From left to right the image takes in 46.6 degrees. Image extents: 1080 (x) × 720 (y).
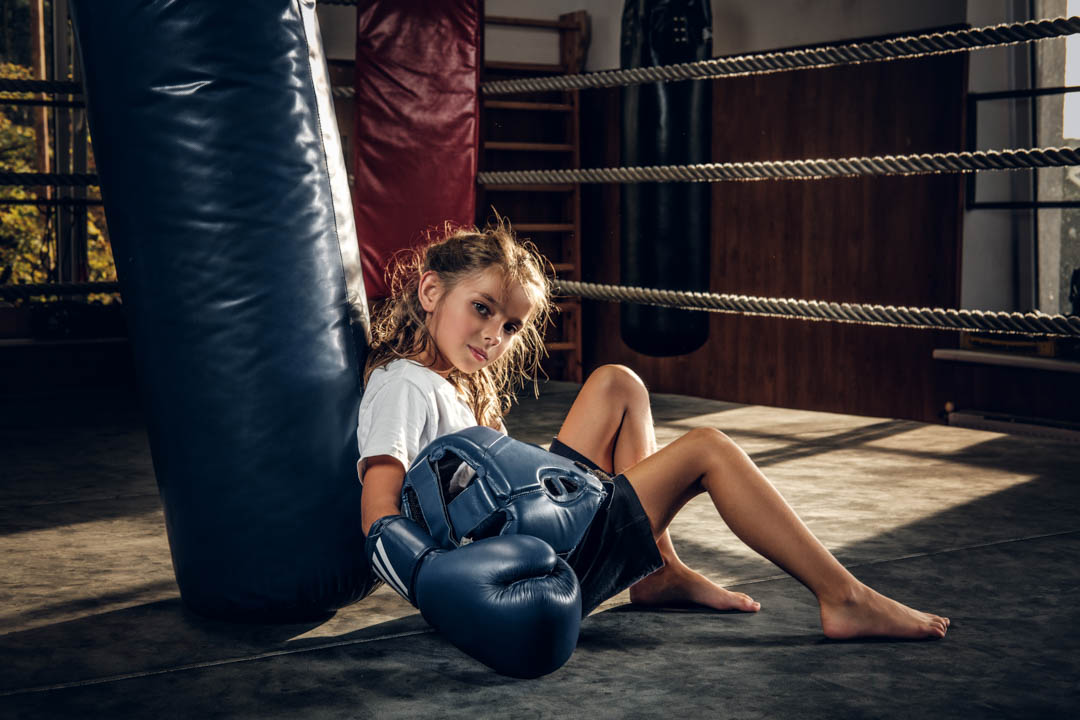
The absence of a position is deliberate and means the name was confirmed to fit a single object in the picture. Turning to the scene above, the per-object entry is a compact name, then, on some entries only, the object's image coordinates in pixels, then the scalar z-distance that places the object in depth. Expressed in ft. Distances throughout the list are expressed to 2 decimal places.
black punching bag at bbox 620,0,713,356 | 11.10
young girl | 5.00
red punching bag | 10.29
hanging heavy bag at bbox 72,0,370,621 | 5.15
